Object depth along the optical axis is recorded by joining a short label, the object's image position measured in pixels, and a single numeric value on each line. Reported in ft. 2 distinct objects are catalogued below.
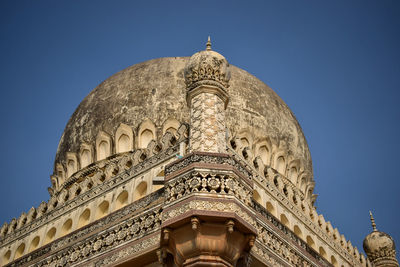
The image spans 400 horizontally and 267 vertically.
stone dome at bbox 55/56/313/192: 52.75
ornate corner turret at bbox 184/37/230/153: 28.66
